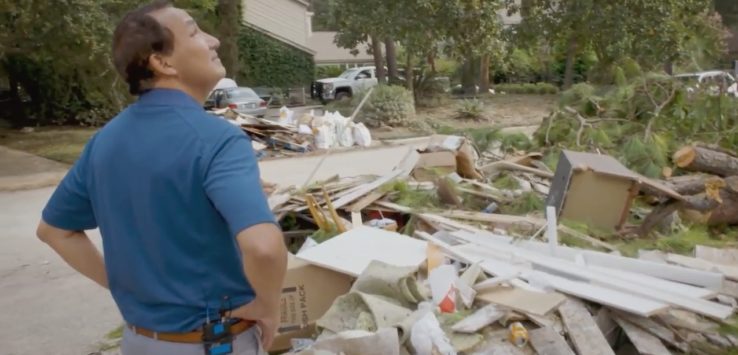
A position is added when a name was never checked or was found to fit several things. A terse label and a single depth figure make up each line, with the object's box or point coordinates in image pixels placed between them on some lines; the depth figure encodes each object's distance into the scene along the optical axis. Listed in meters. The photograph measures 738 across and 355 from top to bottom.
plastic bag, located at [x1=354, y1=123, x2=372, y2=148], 15.91
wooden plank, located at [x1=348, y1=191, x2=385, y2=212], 6.06
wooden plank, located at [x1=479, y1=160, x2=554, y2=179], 6.99
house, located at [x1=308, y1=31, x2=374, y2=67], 43.84
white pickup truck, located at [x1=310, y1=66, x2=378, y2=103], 28.25
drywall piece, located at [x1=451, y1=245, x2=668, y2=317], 3.68
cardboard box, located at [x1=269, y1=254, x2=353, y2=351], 4.18
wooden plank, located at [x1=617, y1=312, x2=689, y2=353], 3.63
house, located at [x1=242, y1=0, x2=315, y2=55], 33.66
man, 1.63
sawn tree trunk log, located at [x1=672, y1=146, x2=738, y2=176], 6.09
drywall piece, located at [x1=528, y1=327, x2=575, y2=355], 3.43
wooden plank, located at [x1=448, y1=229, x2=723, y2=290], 4.09
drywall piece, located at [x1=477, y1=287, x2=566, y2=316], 3.69
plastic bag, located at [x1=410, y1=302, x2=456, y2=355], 3.39
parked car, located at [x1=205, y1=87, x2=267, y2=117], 20.53
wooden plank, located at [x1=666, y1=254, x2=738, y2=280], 4.25
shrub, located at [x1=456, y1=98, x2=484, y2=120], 21.42
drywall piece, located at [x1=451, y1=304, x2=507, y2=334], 3.55
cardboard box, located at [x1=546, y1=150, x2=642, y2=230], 5.31
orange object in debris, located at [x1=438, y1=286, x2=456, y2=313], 3.82
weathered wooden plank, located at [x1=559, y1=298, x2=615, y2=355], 3.48
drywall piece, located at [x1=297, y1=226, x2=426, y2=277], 4.38
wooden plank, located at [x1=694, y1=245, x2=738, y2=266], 4.59
